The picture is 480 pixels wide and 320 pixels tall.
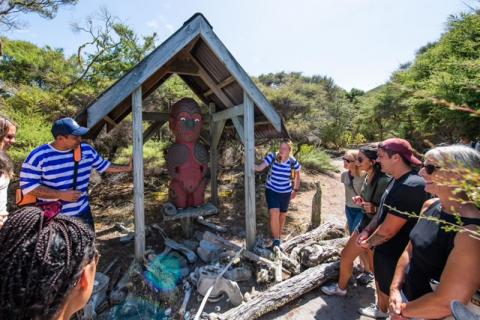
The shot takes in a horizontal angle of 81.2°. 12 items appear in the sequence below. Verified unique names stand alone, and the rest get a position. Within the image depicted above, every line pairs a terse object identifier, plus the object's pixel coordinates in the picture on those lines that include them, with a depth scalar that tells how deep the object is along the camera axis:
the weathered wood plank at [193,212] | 4.48
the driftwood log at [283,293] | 2.97
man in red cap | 2.31
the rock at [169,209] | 4.50
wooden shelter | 3.55
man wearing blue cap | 2.77
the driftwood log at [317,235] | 4.50
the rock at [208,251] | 4.19
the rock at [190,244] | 4.54
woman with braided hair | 0.84
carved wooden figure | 4.64
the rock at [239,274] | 3.69
